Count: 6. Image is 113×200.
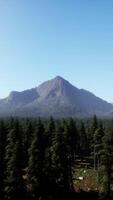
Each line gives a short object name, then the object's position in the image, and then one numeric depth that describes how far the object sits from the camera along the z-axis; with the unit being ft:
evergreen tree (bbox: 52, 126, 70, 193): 198.80
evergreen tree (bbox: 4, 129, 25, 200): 178.70
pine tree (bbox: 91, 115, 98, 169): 331.22
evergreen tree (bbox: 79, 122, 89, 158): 352.49
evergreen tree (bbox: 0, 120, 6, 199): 184.67
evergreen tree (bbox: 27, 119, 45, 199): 184.14
